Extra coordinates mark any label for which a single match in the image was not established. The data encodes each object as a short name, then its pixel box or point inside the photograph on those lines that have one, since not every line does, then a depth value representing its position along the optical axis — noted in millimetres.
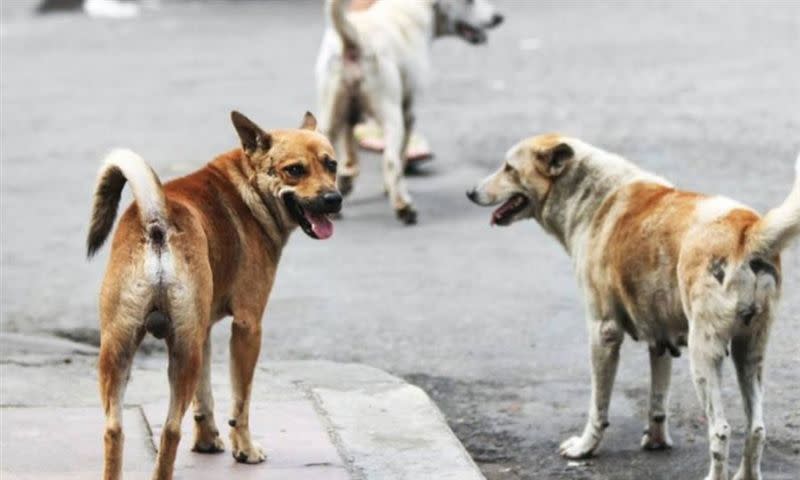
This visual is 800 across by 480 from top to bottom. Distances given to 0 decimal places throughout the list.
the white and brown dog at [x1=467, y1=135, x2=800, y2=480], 13312
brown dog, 12500
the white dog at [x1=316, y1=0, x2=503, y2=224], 23609
